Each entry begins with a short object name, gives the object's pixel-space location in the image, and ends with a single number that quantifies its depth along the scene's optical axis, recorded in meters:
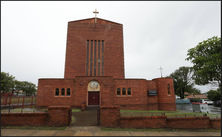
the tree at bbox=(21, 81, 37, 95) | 58.66
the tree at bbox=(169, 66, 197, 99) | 43.50
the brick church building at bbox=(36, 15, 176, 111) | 20.56
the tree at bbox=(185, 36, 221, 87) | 16.83
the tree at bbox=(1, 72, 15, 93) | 33.94
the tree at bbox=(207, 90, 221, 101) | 38.97
